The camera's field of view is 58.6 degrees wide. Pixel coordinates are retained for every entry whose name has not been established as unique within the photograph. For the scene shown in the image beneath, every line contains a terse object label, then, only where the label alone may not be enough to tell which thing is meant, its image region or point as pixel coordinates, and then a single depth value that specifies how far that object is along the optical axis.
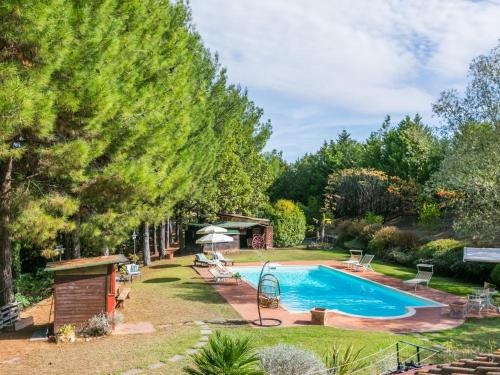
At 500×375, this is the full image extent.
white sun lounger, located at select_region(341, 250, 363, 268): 24.56
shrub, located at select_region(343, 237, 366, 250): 32.97
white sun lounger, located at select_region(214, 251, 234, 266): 24.67
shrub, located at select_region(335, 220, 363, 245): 34.94
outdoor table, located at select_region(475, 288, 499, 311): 14.60
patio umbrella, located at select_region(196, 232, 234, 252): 21.61
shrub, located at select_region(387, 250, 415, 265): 25.81
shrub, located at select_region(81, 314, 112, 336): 11.22
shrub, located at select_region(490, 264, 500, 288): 18.39
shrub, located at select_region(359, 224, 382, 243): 32.25
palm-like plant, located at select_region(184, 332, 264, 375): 5.55
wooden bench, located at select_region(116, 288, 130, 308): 13.88
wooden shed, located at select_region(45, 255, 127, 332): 11.20
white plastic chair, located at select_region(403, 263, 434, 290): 18.32
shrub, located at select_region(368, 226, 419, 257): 28.27
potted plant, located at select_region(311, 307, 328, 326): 12.66
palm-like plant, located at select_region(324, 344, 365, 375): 7.40
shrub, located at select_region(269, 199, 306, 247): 36.19
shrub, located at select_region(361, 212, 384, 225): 35.98
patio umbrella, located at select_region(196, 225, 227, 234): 23.63
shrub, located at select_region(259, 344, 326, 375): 6.79
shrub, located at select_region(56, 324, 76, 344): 10.76
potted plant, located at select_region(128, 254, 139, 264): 24.74
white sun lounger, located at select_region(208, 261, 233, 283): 19.55
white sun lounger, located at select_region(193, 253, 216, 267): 23.28
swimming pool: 16.50
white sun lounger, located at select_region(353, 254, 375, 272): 23.83
